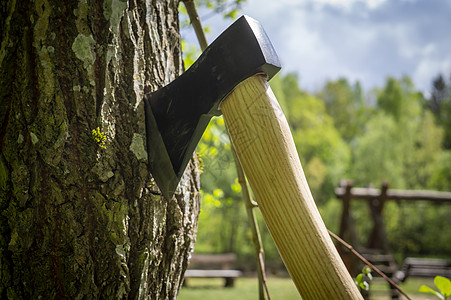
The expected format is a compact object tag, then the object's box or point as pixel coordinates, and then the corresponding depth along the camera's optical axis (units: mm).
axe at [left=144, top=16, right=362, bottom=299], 684
